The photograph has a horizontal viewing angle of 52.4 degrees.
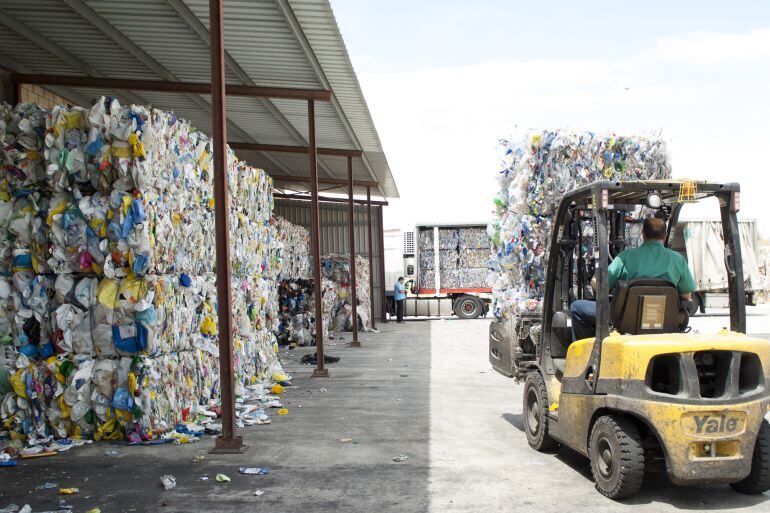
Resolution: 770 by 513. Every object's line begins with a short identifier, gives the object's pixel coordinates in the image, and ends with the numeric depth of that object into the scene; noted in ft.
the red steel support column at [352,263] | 63.18
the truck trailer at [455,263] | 94.79
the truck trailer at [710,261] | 84.53
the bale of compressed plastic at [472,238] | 94.99
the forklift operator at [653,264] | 19.93
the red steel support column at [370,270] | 84.23
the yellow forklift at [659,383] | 17.99
